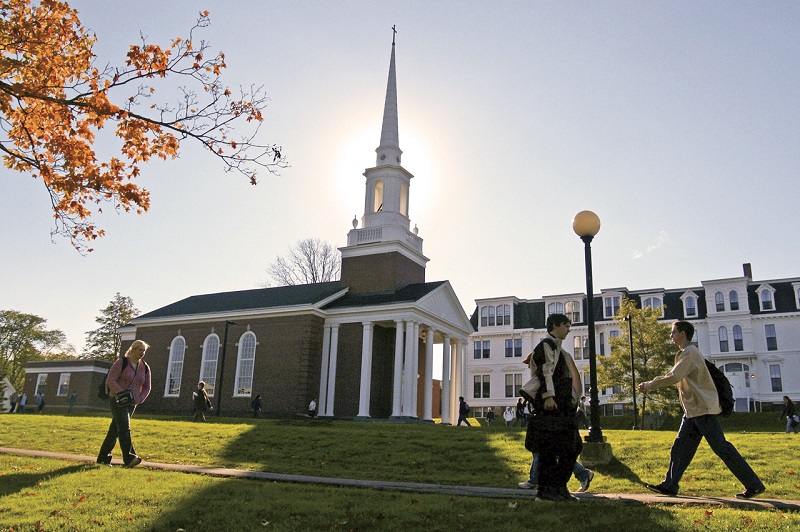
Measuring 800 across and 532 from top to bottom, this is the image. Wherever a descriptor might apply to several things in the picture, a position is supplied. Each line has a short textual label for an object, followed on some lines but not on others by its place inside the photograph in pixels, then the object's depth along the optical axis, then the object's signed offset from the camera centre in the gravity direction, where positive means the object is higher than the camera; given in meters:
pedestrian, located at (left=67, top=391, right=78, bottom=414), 44.72 -0.03
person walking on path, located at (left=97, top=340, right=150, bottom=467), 10.08 +0.18
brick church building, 32.34 +3.77
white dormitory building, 47.56 +6.69
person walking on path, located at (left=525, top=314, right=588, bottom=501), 6.94 -0.06
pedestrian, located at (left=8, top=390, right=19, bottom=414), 44.83 -0.17
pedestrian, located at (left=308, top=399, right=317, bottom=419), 30.92 -0.03
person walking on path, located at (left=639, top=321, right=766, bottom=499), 7.57 -0.04
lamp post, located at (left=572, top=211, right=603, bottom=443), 11.26 +2.41
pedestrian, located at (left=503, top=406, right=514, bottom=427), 37.12 -0.13
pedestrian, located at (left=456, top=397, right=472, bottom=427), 32.03 +0.07
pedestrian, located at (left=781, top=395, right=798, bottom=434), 23.42 +0.27
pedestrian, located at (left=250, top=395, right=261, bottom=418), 32.23 +0.03
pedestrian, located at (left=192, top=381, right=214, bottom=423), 25.23 +0.12
